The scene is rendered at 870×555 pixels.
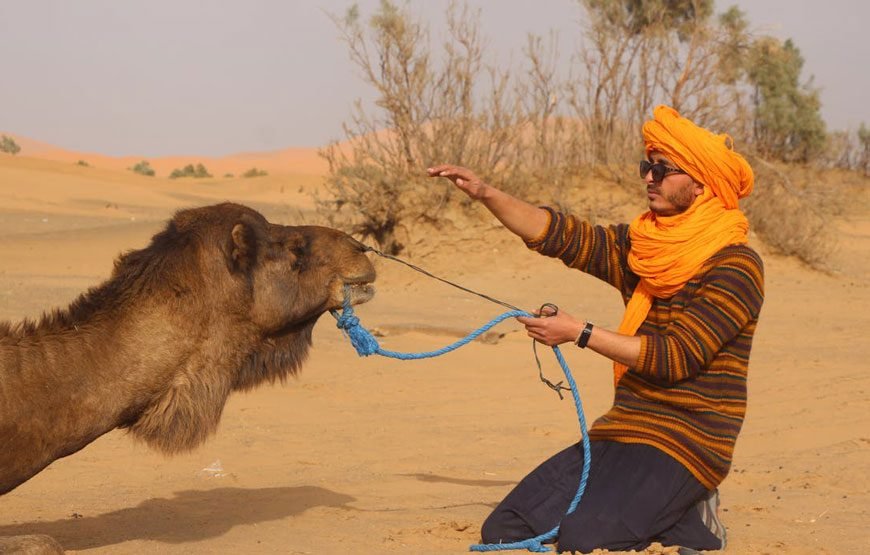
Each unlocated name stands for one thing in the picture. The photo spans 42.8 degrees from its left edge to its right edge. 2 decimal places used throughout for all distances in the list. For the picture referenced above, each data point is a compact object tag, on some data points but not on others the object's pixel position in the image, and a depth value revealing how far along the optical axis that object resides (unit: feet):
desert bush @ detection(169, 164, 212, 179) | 210.59
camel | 15.25
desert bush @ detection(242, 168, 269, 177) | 209.36
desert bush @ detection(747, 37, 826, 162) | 101.98
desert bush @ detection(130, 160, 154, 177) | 219.22
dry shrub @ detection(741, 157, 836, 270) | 63.26
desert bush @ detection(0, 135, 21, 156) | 222.69
